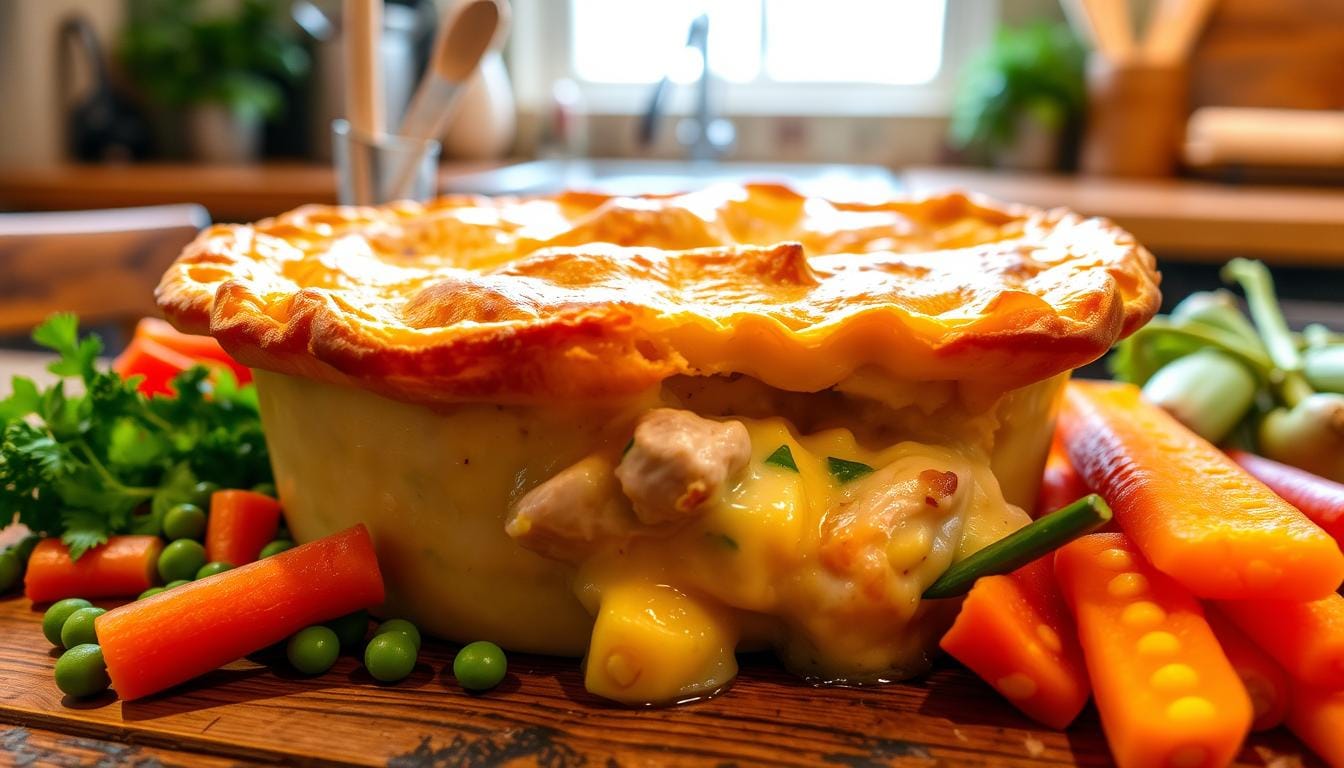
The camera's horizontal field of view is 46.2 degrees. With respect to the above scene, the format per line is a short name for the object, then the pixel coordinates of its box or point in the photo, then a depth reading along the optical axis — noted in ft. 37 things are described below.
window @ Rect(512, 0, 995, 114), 4.01
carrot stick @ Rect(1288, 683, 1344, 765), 0.97
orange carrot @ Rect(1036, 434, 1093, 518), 1.27
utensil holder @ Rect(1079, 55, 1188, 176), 3.18
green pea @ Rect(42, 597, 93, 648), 1.11
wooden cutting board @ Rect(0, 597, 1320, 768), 0.98
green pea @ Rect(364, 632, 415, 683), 1.06
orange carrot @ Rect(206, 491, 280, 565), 1.22
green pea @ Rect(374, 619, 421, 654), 1.10
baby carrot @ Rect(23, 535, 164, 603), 1.19
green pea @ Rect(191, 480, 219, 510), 1.29
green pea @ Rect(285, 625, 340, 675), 1.07
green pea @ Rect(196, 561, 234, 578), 1.17
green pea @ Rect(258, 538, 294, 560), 1.21
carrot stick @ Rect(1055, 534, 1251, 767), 0.94
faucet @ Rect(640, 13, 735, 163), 3.34
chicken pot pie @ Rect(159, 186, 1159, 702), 1.02
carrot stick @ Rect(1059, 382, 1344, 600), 0.99
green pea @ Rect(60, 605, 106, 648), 1.09
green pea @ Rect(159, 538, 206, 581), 1.20
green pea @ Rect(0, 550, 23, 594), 1.21
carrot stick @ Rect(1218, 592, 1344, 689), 0.98
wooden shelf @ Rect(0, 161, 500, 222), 2.82
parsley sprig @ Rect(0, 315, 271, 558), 1.22
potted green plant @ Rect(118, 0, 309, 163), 3.68
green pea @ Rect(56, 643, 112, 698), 1.04
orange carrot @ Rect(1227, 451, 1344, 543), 1.16
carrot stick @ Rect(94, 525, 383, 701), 1.03
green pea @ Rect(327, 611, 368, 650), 1.11
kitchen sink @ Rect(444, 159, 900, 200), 2.86
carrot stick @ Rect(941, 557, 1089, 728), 1.01
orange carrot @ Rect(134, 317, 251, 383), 1.59
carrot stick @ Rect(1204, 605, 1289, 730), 1.00
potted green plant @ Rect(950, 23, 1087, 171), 3.39
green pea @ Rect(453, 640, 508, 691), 1.05
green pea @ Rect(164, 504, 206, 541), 1.25
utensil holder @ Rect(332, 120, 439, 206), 1.73
